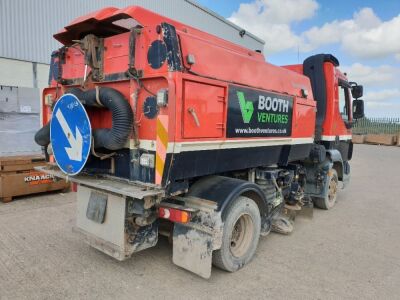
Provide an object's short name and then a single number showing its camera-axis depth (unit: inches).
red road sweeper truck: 111.3
